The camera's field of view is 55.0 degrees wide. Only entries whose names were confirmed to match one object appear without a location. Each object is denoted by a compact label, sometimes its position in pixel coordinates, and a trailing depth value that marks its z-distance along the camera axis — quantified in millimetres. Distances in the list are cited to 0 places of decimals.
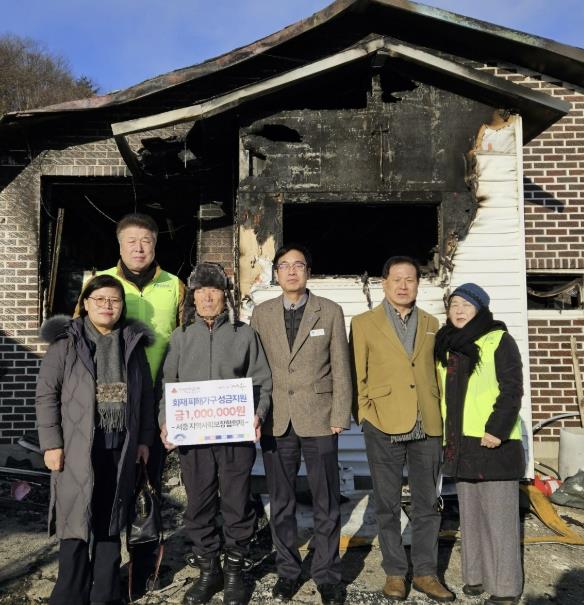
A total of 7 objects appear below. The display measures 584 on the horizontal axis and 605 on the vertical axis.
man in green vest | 3740
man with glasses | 3561
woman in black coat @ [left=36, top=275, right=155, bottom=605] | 3184
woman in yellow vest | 3480
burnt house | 5586
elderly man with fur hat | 3535
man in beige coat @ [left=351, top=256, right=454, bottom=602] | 3629
